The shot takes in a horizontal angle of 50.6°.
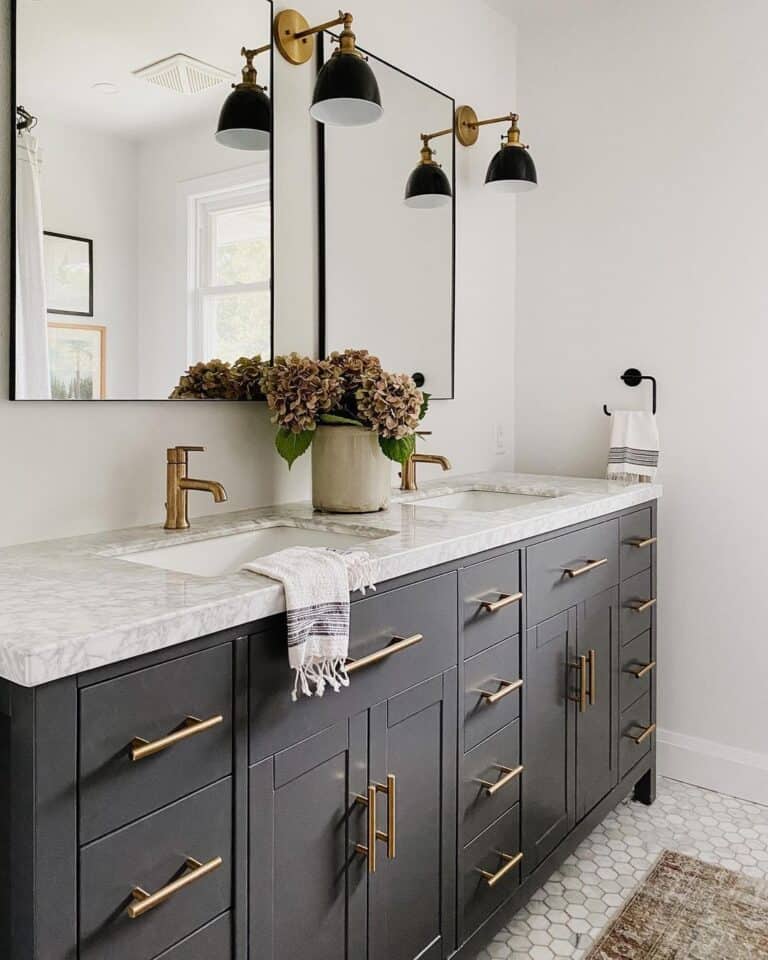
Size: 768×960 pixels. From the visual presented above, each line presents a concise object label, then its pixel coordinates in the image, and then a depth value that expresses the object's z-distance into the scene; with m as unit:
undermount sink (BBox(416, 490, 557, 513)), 2.32
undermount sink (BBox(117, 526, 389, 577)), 1.55
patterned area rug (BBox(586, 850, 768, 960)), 1.81
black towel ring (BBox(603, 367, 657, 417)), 2.66
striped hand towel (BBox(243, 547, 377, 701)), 1.15
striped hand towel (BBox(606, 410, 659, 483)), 2.54
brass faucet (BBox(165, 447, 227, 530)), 1.63
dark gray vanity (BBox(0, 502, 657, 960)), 0.92
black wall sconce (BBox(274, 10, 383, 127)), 1.73
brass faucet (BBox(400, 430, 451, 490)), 2.27
